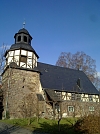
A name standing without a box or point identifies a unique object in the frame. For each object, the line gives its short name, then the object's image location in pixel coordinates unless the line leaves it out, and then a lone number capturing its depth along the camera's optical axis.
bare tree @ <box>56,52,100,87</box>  34.31
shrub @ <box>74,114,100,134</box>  7.66
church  18.97
